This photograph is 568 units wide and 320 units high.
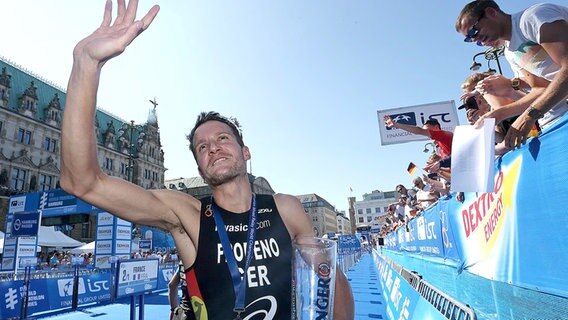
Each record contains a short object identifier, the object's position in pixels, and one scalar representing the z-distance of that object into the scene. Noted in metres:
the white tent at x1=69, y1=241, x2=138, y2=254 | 24.58
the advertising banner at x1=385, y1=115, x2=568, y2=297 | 1.51
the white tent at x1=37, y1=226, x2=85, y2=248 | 20.84
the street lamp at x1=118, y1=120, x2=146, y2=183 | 51.05
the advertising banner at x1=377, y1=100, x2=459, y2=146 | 9.21
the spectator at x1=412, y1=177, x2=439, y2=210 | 6.48
